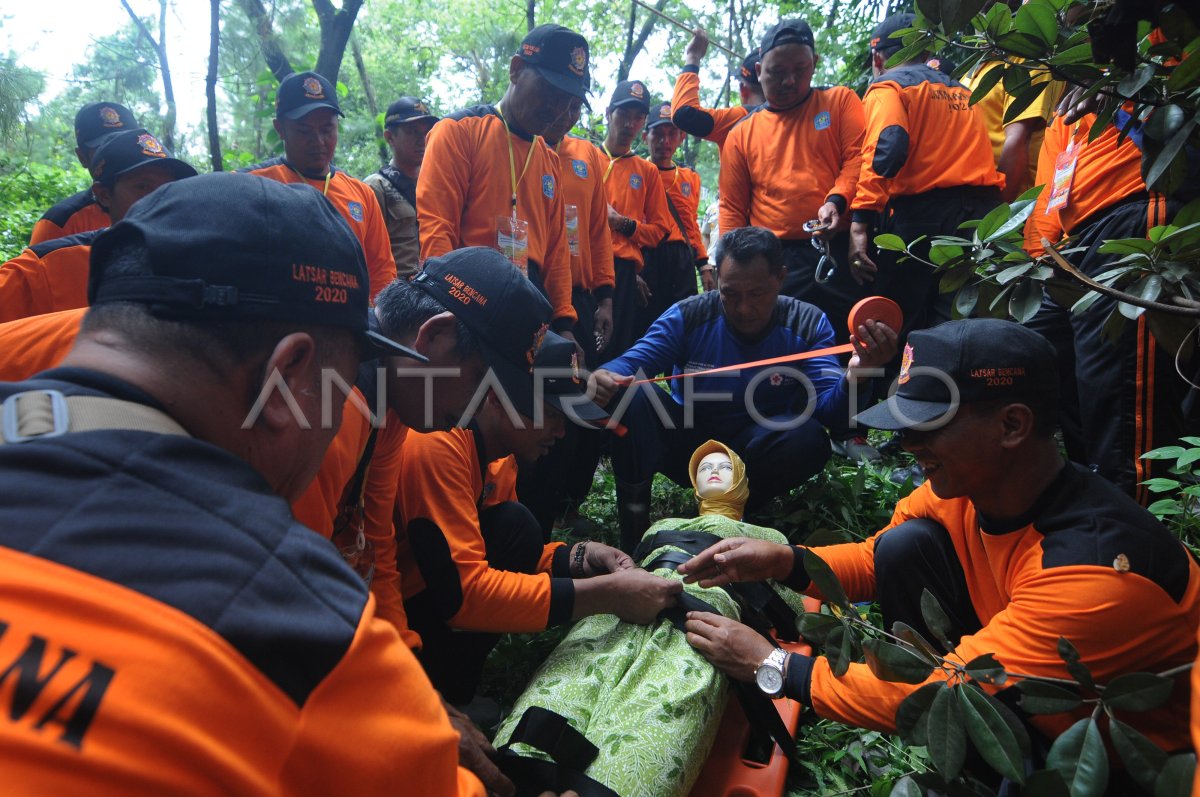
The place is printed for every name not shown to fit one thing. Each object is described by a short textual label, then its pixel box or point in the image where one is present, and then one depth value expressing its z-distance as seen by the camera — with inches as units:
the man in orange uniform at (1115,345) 107.7
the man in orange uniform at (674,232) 257.6
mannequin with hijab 73.9
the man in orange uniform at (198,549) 26.8
